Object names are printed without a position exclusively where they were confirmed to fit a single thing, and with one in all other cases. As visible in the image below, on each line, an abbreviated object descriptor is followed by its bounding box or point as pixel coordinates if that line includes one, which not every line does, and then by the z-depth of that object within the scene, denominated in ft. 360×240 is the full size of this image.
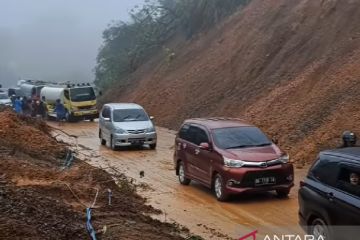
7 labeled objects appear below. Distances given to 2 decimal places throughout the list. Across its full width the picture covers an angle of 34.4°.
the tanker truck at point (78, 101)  124.67
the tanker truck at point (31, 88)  150.15
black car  24.50
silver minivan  74.79
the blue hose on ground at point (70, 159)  56.75
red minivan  40.68
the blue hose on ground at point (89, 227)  25.75
